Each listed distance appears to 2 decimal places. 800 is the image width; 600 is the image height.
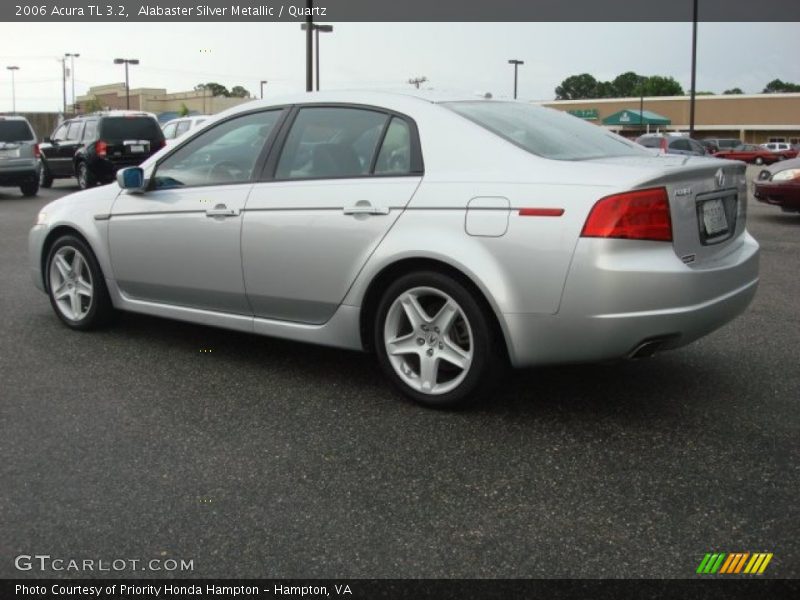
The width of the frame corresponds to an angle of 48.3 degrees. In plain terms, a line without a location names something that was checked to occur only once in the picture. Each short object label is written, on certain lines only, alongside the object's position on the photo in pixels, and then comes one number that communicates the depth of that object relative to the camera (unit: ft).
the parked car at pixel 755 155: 165.40
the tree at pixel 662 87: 401.29
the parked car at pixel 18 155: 61.05
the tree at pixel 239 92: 415.64
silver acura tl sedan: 12.49
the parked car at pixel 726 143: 182.09
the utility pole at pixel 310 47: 76.84
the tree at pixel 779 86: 409.86
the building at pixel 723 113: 247.29
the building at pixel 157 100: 330.95
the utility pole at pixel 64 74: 298.72
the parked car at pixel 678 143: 107.96
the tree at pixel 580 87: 449.89
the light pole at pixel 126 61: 258.45
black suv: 64.75
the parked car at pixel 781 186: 41.57
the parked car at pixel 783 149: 165.68
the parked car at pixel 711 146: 156.29
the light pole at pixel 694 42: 114.42
